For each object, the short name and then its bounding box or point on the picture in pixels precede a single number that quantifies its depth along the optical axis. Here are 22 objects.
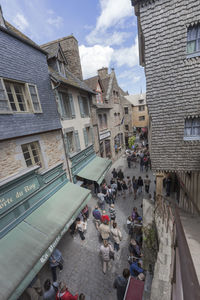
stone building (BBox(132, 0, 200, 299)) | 4.76
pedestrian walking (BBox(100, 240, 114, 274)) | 5.03
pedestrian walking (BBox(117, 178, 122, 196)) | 10.19
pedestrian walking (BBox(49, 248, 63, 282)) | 5.14
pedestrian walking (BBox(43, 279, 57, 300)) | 4.12
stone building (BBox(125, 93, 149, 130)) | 32.04
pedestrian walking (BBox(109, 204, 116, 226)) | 7.28
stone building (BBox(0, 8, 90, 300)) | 4.23
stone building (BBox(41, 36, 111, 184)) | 7.92
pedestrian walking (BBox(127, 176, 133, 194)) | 10.16
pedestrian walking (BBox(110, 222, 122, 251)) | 5.63
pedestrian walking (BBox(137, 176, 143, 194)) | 9.57
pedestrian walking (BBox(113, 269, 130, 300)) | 3.90
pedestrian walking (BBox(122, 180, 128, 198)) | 9.95
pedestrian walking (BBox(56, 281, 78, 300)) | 3.99
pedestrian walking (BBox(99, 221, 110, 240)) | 5.81
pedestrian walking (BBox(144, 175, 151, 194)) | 9.90
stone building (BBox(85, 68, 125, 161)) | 13.78
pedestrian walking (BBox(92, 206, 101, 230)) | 7.20
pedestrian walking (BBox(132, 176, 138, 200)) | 9.50
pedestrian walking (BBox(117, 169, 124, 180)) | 11.23
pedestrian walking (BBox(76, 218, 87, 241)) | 6.59
